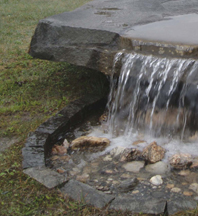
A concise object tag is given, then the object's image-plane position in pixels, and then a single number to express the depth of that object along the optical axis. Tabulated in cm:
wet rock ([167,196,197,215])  210
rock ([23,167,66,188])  241
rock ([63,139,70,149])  317
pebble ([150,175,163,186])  258
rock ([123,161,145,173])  281
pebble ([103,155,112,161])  298
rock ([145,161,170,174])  276
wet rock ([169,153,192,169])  277
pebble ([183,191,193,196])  243
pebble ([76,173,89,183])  268
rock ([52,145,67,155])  306
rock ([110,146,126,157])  302
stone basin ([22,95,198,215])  221
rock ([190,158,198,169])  278
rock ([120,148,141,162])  293
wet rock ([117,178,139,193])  251
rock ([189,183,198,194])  248
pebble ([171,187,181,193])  246
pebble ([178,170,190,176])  271
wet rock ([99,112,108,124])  371
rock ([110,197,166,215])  213
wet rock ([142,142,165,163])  289
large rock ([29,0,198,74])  329
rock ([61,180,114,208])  223
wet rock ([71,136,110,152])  315
